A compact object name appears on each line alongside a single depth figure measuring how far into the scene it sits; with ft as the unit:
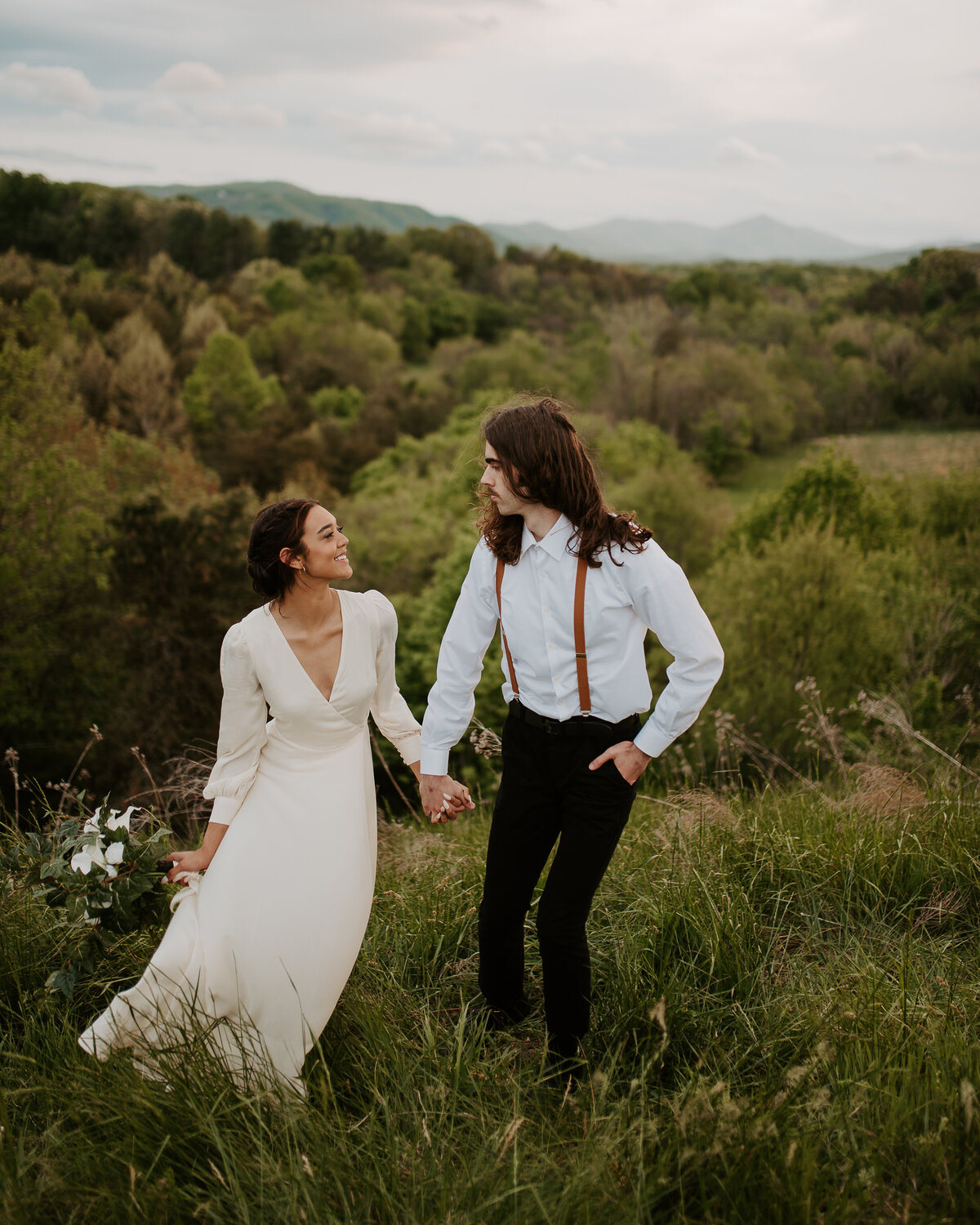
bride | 7.65
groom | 7.93
